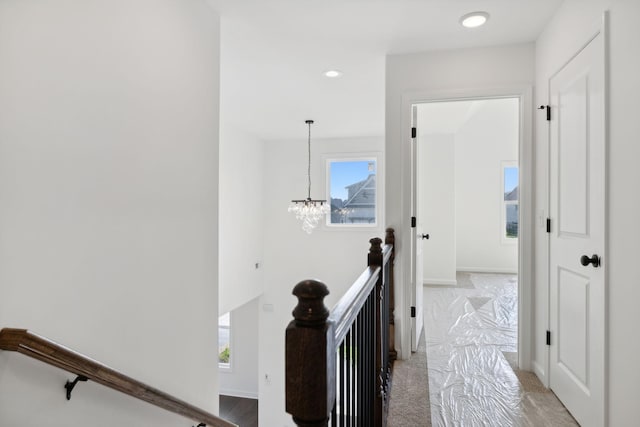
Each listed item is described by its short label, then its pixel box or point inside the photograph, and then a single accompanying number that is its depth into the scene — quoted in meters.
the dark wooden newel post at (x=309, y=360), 0.73
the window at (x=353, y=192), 6.53
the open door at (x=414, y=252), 2.95
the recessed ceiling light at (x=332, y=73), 3.37
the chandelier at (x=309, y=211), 5.40
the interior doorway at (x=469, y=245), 2.75
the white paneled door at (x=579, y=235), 1.80
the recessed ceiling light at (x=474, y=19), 2.34
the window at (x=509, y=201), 7.23
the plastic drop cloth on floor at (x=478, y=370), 2.07
